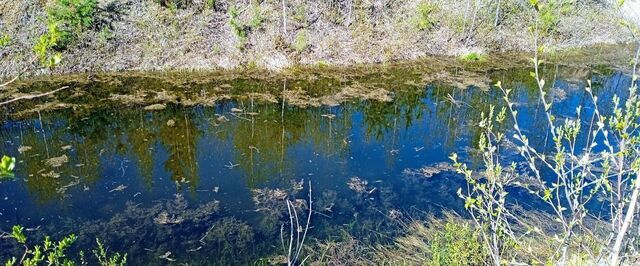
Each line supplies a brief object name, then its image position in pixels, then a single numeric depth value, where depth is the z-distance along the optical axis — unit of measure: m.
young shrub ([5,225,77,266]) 2.59
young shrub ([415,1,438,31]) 17.88
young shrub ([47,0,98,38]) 13.32
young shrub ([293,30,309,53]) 15.32
